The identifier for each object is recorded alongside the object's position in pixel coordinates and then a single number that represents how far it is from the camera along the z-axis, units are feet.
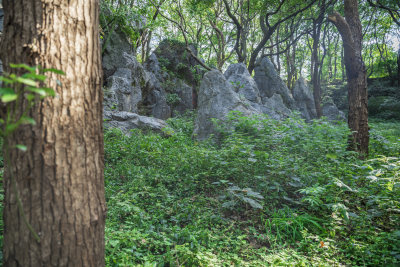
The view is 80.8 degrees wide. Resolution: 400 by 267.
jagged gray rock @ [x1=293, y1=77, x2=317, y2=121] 51.40
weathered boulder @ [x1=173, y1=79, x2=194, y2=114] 45.57
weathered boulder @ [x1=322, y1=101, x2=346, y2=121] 52.19
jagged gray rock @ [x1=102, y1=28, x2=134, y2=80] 32.18
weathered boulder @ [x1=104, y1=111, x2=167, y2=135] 23.64
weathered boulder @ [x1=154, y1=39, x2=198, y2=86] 47.78
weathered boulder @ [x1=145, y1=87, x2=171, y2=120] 40.61
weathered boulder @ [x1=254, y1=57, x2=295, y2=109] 46.29
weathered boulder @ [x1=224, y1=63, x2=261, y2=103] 36.42
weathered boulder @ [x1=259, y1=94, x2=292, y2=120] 35.32
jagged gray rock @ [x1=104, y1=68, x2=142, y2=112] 27.55
